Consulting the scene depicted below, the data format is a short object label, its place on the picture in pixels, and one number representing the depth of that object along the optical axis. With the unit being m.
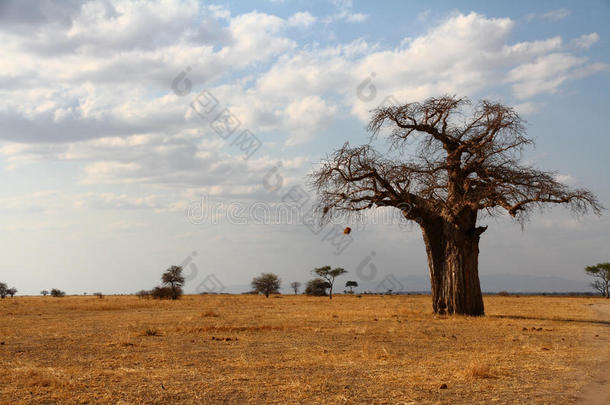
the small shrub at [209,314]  20.85
